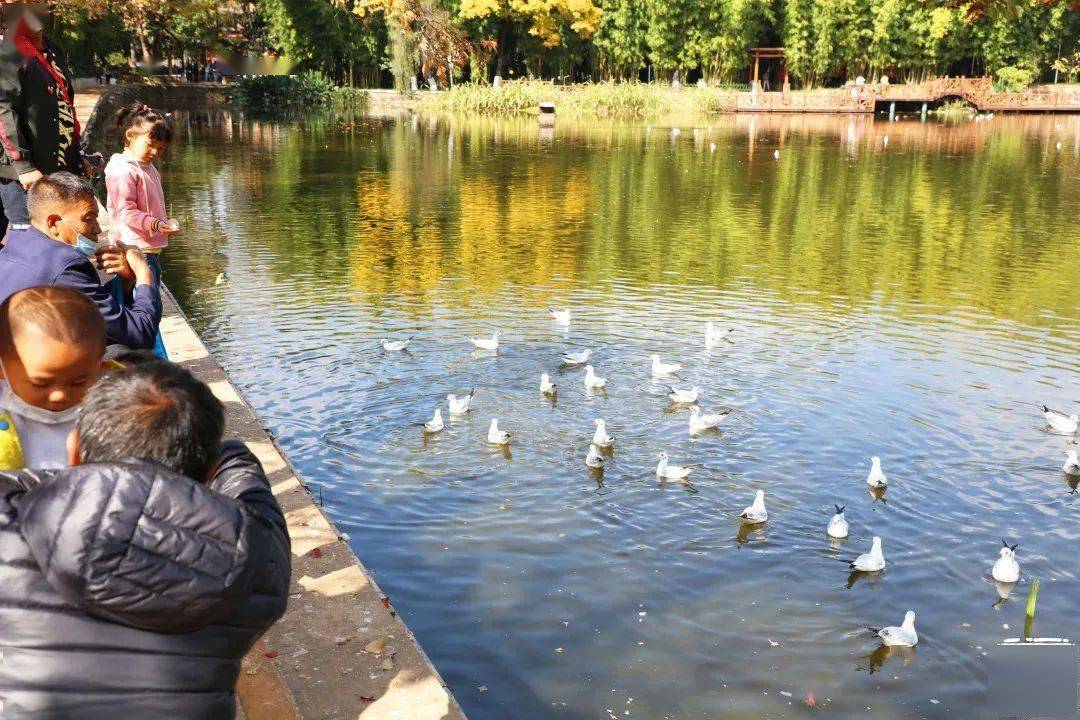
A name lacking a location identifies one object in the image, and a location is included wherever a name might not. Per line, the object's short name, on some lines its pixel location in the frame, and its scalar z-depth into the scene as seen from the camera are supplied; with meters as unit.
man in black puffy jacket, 1.80
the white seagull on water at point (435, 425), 7.55
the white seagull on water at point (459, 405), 7.84
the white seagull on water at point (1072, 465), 7.06
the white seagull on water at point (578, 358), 8.99
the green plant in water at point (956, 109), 49.69
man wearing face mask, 3.58
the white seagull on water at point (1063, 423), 7.69
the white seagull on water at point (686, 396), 8.09
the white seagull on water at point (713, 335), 9.70
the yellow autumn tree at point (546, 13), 51.34
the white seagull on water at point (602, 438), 7.26
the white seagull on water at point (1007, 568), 5.66
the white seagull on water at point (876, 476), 6.78
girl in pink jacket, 5.07
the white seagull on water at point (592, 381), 8.47
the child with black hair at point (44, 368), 2.52
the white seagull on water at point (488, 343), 9.36
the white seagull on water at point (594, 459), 7.04
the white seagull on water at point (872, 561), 5.78
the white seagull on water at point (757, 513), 6.27
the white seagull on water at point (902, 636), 5.07
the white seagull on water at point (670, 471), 6.83
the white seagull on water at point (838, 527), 6.12
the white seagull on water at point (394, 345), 9.34
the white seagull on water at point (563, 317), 10.29
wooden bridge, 49.38
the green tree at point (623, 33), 55.62
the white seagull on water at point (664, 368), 8.72
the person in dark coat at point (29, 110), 5.05
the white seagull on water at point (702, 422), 7.62
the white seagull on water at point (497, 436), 7.40
